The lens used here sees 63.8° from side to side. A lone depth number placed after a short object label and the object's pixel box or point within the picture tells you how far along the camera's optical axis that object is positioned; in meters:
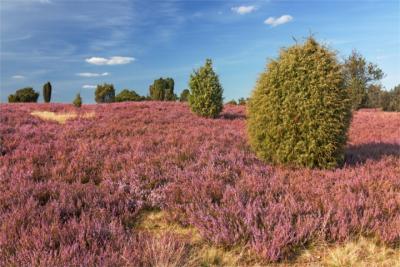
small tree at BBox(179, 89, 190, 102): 48.44
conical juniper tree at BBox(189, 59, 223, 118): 17.50
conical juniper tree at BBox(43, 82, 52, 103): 45.31
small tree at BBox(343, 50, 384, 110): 41.17
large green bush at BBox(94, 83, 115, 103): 52.97
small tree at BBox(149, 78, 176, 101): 47.09
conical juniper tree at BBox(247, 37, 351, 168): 6.34
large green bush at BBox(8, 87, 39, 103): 44.44
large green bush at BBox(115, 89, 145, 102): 52.21
